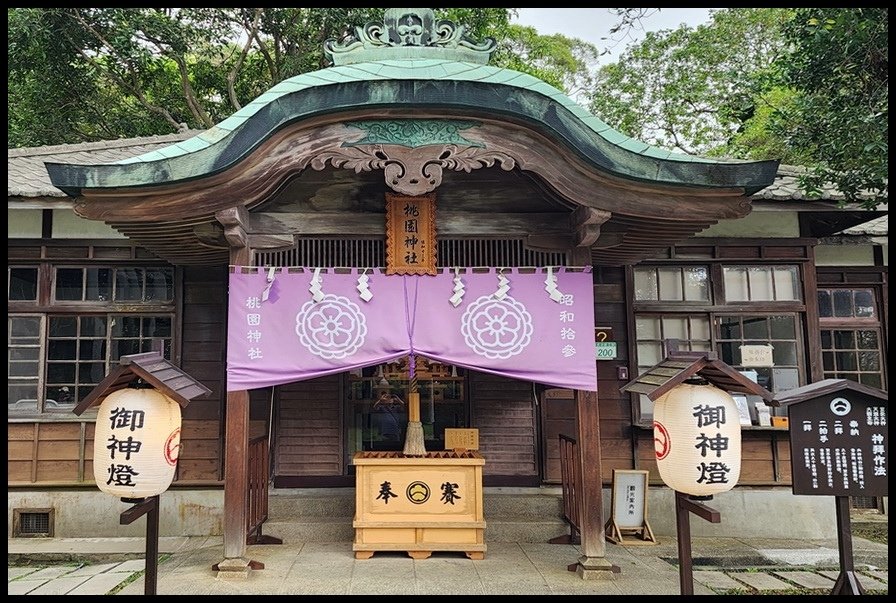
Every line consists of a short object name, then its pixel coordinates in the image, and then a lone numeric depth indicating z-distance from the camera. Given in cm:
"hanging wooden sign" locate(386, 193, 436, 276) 646
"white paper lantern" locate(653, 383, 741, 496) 507
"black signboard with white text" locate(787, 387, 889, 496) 493
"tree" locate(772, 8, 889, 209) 675
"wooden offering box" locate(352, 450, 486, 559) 675
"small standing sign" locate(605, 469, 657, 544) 794
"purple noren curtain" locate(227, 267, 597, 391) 624
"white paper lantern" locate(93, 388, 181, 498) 502
